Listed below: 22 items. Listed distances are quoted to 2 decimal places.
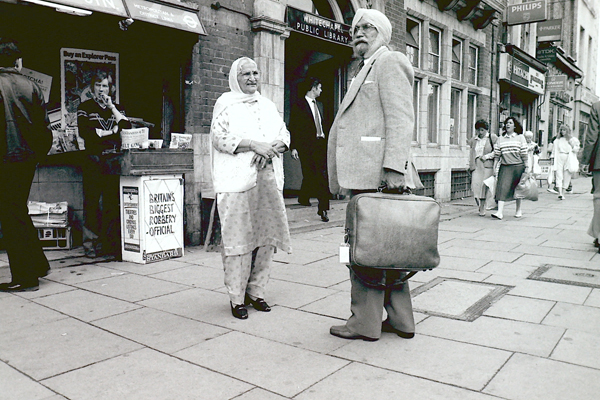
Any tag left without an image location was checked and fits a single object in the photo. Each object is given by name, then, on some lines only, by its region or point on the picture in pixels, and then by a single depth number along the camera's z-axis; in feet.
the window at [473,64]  51.20
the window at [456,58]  48.32
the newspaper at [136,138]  19.39
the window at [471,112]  52.54
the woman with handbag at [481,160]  34.14
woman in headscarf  13.19
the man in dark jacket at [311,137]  29.66
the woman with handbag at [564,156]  50.16
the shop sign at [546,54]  76.07
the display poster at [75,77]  21.79
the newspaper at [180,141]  20.16
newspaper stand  19.02
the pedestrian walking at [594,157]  22.31
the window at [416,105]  42.91
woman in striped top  32.32
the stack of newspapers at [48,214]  20.92
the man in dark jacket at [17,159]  15.42
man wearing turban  10.83
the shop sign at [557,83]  75.15
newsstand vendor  20.11
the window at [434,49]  44.70
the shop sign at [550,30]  72.74
